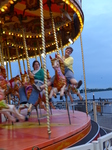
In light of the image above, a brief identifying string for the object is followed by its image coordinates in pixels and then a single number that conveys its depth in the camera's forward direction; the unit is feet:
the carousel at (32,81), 11.39
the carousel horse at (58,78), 15.25
